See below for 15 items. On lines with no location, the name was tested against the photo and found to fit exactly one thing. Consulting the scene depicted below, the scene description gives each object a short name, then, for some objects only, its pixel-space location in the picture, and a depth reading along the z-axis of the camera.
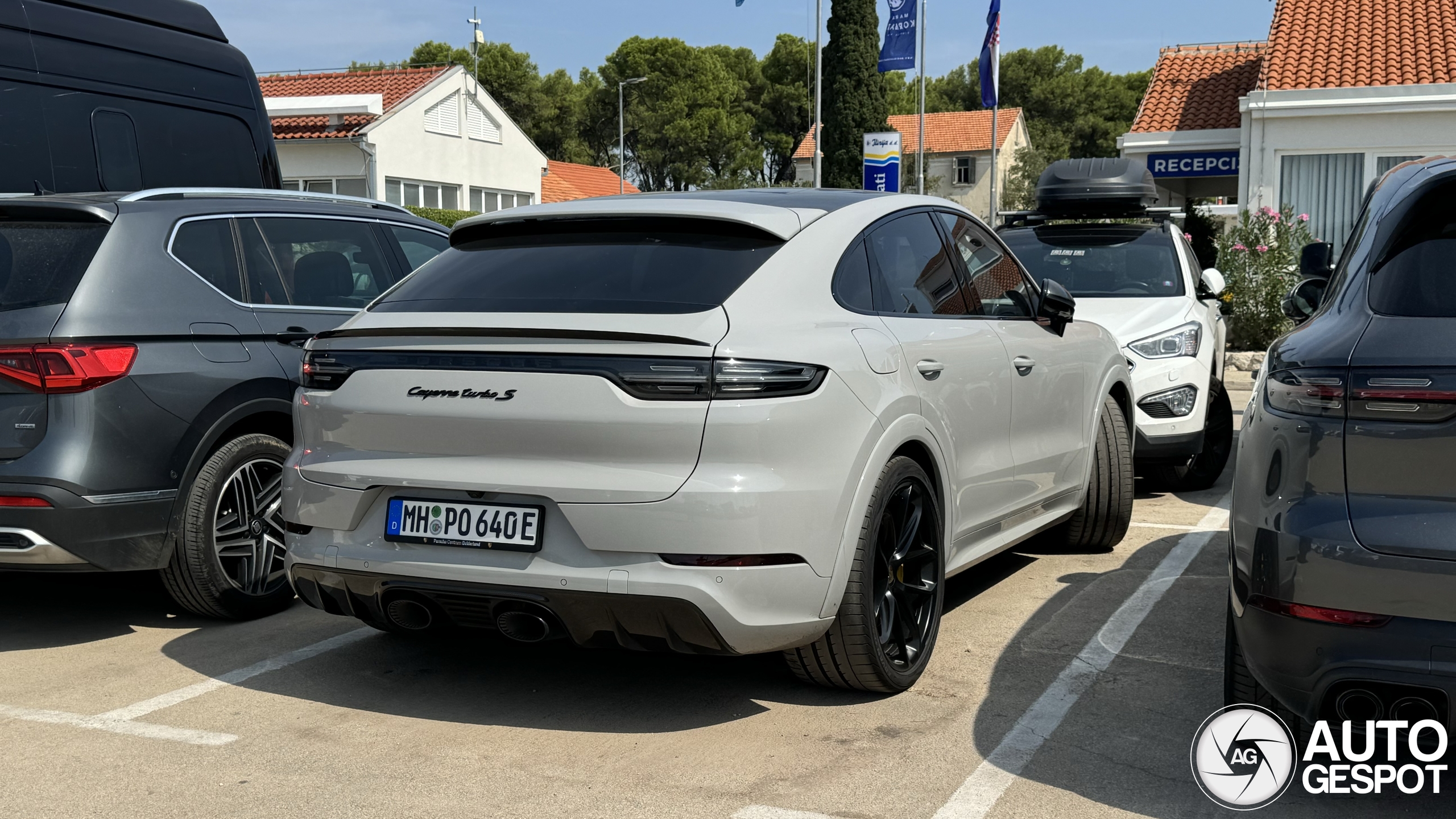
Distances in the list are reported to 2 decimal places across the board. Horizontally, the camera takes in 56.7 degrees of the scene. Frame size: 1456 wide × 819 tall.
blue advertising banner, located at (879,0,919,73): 29.78
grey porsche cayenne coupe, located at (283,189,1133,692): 3.62
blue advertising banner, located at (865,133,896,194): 29.45
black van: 6.73
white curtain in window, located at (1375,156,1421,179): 20.39
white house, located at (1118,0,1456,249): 20.22
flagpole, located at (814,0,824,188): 35.31
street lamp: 57.16
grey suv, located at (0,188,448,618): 4.62
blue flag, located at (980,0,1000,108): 34.00
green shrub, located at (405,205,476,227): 37.91
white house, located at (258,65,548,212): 37.84
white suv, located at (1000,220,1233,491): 7.68
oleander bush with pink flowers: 15.72
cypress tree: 47.41
